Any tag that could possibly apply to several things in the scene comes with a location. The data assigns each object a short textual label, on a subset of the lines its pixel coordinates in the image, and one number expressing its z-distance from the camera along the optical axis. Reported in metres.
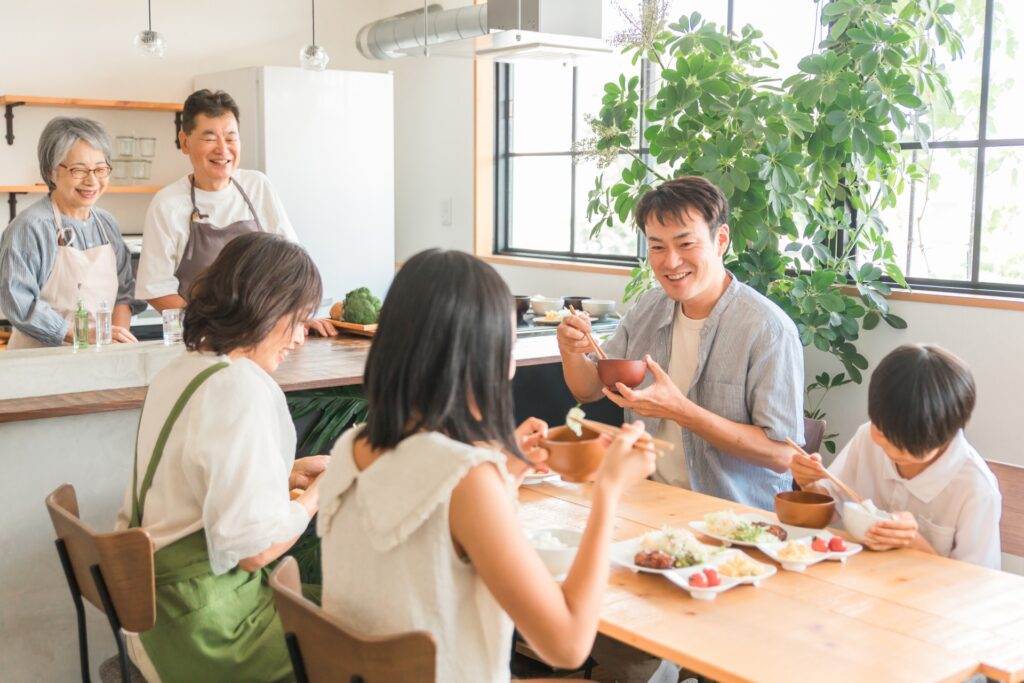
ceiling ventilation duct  3.58
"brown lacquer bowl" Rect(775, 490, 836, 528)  1.90
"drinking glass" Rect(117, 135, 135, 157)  5.32
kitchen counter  2.42
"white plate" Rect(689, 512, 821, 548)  1.83
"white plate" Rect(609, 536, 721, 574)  1.72
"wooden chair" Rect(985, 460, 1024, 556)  2.18
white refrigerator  5.24
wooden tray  3.54
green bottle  2.70
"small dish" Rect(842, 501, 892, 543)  1.85
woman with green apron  1.72
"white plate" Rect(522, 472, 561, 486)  2.27
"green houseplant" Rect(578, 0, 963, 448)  3.43
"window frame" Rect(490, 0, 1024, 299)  3.61
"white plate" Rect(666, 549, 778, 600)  1.60
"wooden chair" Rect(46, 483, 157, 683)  1.66
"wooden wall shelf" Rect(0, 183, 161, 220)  5.09
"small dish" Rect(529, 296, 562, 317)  4.19
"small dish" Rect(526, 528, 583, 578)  1.67
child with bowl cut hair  1.90
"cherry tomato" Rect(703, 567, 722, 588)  1.62
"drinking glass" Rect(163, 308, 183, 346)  2.81
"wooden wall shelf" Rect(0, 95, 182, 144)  5.07
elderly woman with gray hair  3.19
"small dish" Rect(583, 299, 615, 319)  4.11
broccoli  3.63
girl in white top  1.31
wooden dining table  1.37
